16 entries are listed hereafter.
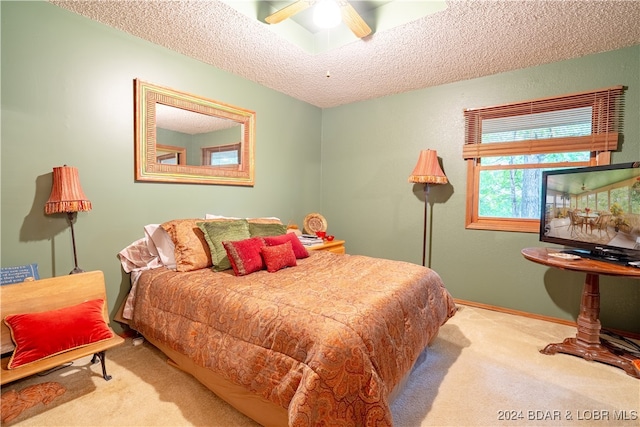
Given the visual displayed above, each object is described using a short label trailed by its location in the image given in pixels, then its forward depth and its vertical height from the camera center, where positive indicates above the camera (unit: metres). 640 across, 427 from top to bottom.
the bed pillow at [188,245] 2.37 -0.37
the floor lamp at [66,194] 2.03 +0.03
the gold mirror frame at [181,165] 2.60 +0.59
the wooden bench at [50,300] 1.64 -0.65
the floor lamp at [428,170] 3.32 +0.38
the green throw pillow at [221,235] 2.40 -0.30
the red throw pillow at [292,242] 2.55 -0.35
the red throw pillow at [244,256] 2.23 -0.42
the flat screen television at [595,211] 2.18 -0.03
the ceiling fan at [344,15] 1.88 +1.26
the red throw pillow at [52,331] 1.66 -0.79
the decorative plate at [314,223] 4.01 -0.29
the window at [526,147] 2.76 +0.60
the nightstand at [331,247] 3.46 -0.54
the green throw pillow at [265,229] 2.81 -0.27
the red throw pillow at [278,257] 2.33 -0.44
